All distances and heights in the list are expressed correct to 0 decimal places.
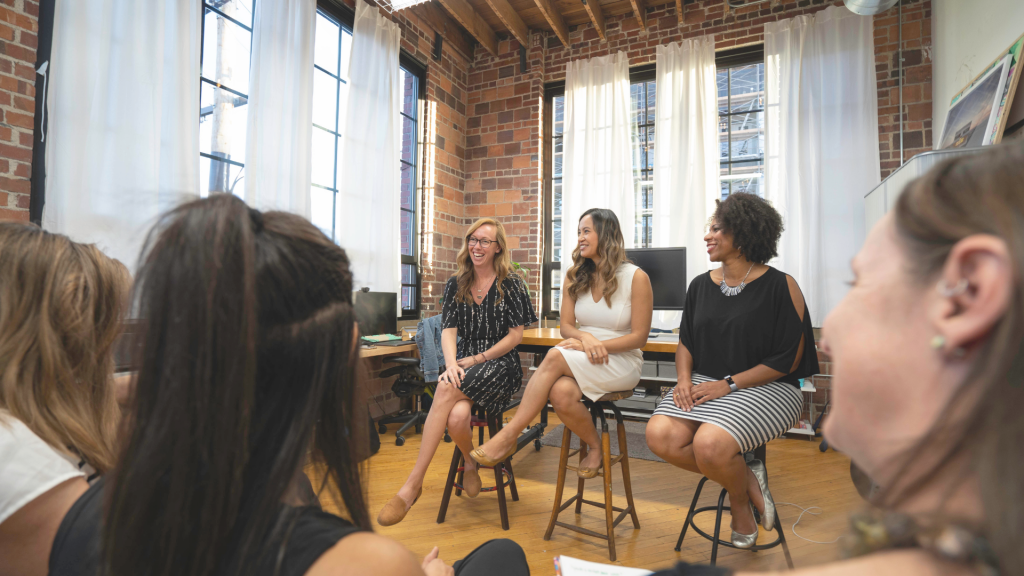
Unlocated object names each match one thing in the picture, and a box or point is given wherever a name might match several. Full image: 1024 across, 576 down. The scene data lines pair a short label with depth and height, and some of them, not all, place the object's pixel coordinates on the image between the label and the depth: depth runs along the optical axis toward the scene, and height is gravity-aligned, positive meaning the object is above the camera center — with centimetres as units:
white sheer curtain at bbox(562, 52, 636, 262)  481 +157
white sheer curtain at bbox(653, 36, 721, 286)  450 +144
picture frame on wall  237 +108
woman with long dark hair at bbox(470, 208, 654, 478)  225 -14
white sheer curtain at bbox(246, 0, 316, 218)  328 +133
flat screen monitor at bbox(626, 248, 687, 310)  384 +28
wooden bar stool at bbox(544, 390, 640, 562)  213 -69
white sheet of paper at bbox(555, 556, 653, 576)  105 -54
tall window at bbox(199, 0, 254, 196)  314 +134
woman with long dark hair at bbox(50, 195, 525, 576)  50 -12
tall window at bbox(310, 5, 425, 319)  394 +159
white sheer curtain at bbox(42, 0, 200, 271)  235 +94
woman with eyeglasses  245 -13
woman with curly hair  189 -21
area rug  352 -97
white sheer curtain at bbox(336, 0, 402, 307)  404 +121
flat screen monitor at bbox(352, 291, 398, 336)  380 -4
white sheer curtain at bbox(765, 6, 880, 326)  403 +134
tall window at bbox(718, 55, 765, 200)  454 +164
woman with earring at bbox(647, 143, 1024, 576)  30 -4
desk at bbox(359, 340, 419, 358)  359 -31
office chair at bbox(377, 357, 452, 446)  389 -63
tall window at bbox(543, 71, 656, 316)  487 +139
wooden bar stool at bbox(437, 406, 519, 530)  231 -79
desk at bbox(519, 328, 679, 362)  288 -21
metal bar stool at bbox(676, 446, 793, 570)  183 -79
